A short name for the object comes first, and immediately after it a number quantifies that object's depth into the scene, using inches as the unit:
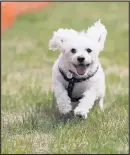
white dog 449.1
